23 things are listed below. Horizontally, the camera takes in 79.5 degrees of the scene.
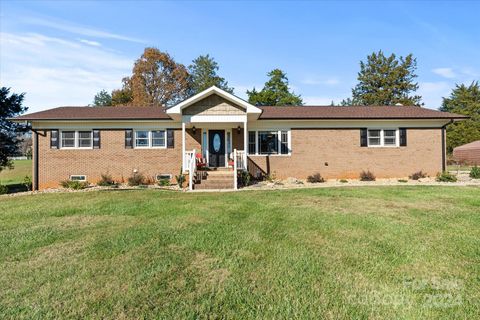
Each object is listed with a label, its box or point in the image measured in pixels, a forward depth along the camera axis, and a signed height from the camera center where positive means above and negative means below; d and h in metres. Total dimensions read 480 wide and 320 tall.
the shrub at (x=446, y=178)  14.09 -0.89
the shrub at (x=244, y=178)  13.38 -0.77
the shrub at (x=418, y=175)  15.22 -0.80
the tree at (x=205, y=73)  45.00 +14.19
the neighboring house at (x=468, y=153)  30.48 +0.68
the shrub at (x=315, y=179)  14.78 -0.92
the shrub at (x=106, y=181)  14.38 -0.91
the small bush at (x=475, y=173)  15.07 -0.71
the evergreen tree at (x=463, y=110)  37.34 +7.55
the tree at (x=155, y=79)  35.50 +10.50
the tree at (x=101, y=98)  62.41 +14.32
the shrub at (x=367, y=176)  15.36 -0.83
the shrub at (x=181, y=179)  13.22 -0.79
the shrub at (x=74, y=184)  13.46 -1.01
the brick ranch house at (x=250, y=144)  15.05 +0.95
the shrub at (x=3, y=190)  12.95 -1.17
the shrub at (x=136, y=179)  14.55 -0.85
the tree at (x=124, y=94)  36.56 +8.81
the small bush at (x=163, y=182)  14.09 -0.99
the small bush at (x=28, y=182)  14.57 -0.97
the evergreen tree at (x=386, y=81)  41.00 +11.69
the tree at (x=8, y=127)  16.88 +2.23
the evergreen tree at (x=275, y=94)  35.31 +8.44
